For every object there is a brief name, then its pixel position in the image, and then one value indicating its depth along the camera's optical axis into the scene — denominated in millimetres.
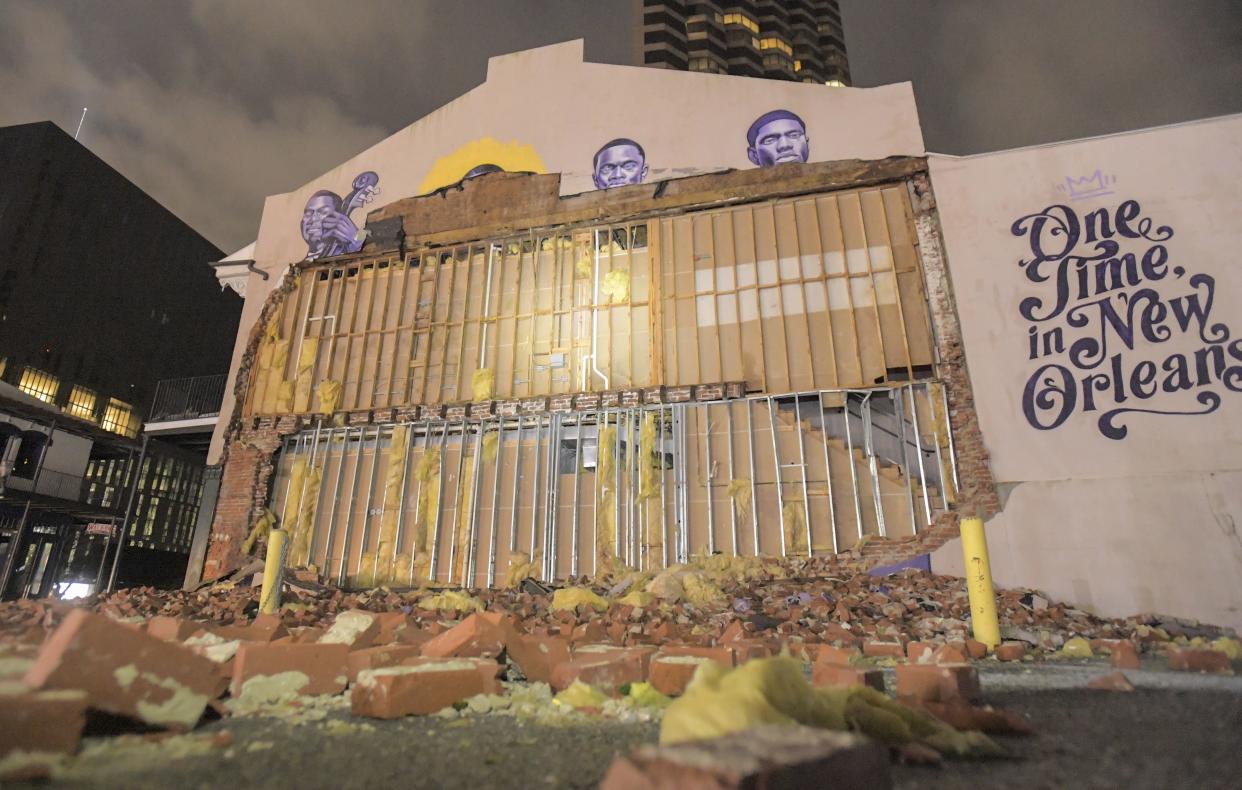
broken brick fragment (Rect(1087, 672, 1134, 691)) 2891
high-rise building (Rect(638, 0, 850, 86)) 50625
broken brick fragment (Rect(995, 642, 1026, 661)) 4262
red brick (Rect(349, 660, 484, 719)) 2277
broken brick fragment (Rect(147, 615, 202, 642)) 3089
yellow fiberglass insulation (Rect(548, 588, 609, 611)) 6963
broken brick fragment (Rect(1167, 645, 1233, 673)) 3551
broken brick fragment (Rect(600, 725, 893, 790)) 1043
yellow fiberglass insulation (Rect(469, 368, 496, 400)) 11445
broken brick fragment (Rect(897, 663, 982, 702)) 2361
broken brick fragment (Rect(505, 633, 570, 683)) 3010
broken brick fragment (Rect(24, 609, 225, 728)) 1677
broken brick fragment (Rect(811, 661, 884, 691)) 2170
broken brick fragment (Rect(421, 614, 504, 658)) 3039
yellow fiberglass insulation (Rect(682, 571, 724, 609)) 7551
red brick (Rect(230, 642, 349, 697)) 2543
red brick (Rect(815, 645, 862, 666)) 3377
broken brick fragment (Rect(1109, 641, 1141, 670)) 3912
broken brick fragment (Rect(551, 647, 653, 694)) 2654
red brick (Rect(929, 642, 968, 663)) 3397
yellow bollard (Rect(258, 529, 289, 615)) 5934
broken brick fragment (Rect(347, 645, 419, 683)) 2711
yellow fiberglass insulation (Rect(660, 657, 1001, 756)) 1497
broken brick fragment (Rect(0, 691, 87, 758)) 1475
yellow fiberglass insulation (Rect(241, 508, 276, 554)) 11406
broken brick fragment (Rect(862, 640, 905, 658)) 4336
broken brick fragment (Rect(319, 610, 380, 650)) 3260
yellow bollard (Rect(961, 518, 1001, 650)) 4609
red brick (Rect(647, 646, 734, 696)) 2600
